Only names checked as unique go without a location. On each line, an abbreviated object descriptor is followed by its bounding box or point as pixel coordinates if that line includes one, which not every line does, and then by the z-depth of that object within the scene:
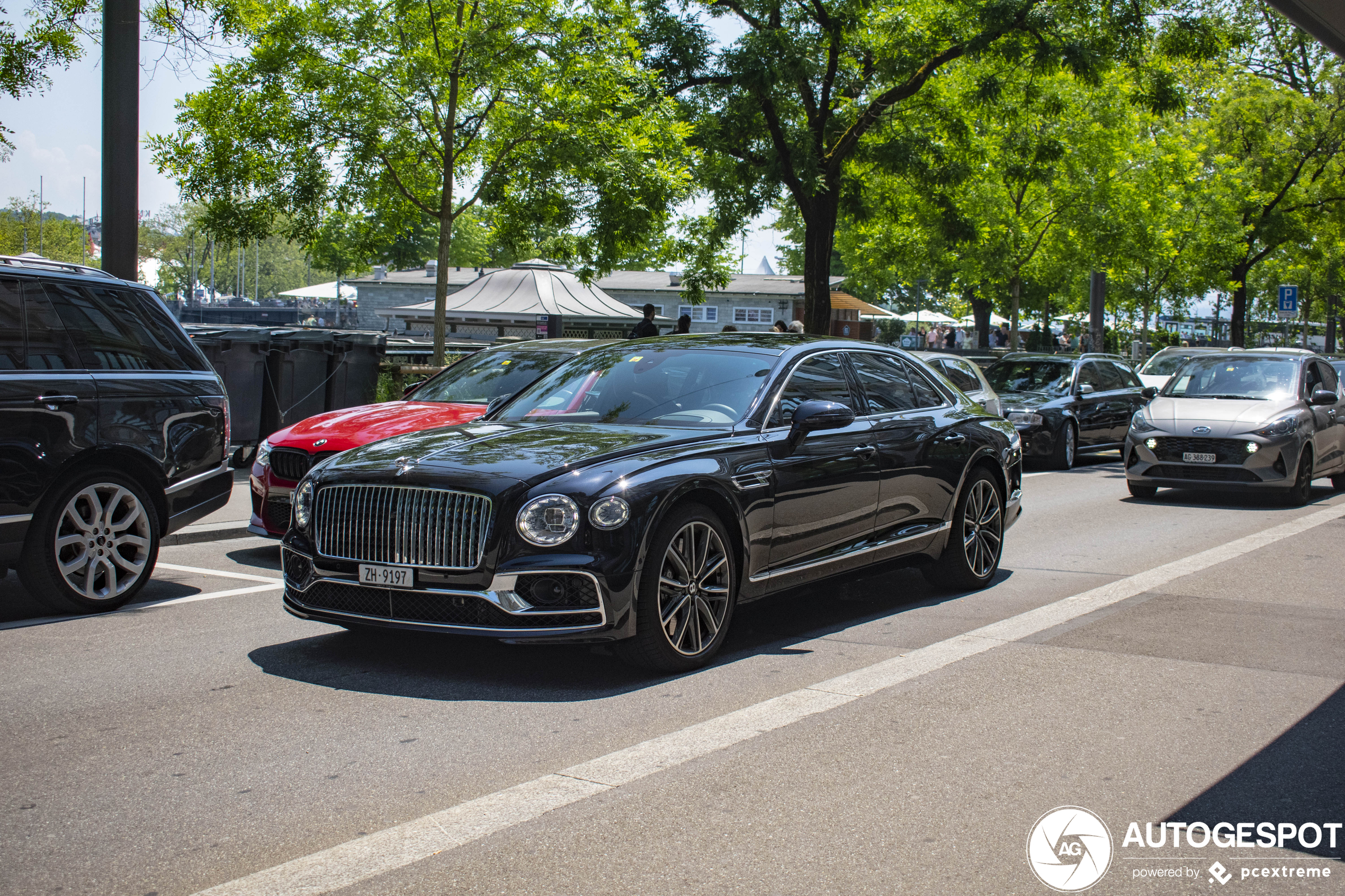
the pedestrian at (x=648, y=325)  17.08
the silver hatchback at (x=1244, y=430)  13.26
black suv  6.73
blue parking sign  36.78
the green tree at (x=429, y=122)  15.68
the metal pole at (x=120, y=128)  10.21
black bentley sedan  5.38
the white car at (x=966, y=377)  14.60
